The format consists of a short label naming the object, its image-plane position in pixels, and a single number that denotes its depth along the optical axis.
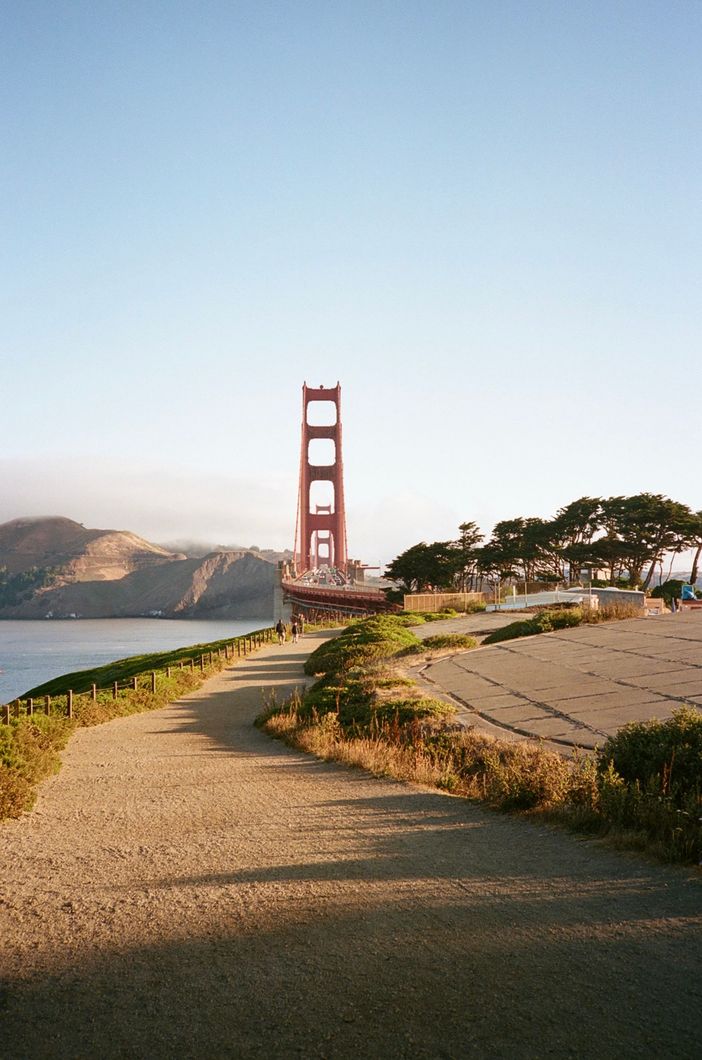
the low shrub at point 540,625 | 17.66
